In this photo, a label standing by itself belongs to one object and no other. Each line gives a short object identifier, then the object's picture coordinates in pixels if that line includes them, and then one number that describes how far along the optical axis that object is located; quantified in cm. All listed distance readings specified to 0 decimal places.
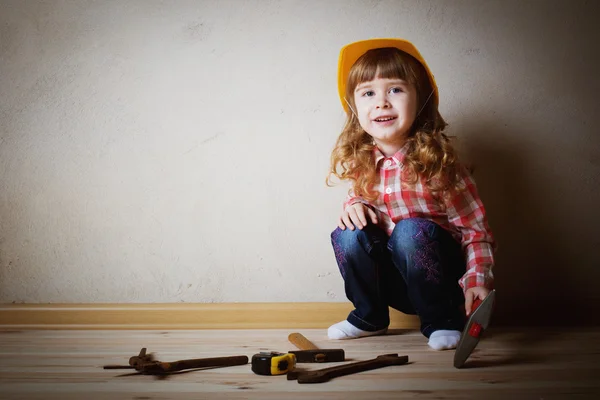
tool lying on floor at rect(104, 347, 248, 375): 99
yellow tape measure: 99
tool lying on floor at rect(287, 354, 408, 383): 95
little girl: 128
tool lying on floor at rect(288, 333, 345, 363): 109
